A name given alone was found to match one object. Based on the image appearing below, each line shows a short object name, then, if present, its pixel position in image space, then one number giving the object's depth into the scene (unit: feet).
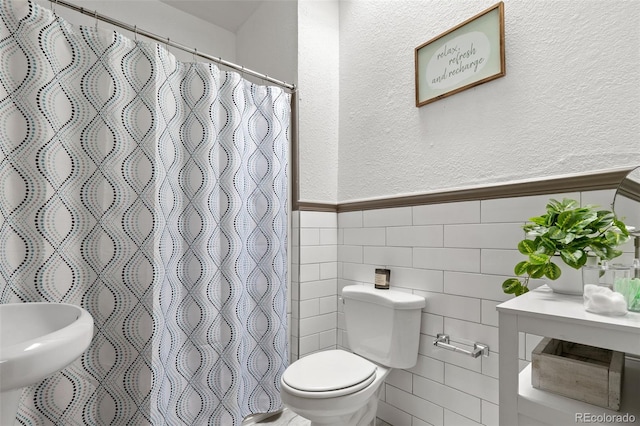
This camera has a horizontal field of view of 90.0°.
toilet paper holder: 4.17
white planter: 2.91
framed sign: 4.31
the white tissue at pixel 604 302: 2.18
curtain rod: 3.94
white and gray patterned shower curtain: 3.60
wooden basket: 2.20
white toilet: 3.90
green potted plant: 2.65
